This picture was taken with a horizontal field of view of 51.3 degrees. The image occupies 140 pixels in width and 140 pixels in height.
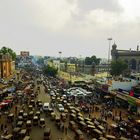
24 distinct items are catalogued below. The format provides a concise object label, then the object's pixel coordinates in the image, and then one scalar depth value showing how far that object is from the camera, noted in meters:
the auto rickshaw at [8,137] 18.06
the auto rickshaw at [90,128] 20.50
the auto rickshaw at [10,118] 23.46
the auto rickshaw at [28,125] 20.88
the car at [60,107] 27.30
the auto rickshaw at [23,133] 18.88
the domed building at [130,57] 57.18
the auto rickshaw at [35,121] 22.43
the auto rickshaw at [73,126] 21.31
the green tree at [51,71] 65.52
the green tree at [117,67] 49.05
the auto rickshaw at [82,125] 21.42
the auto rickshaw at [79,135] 18.83
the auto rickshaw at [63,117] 23.81
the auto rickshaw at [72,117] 23.95
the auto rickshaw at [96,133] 19.41
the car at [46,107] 27.06
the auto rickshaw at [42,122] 22.13
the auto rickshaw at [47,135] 18.88
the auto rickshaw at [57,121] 22.41
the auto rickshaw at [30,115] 23.81
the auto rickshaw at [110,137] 18.94
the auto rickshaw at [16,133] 18.94
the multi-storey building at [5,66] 45.79
